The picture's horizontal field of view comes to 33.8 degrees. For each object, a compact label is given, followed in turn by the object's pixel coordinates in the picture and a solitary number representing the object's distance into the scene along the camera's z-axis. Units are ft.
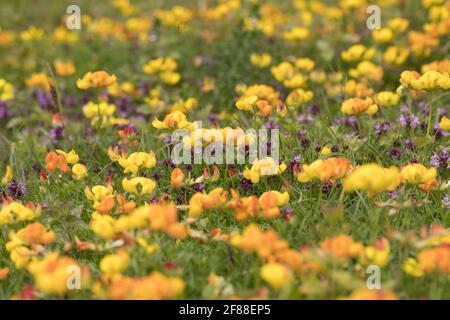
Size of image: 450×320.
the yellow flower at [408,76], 10.88
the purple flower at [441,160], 10.98
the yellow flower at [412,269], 8.00
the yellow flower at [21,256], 8.41
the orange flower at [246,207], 8.57
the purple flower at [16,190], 11.23
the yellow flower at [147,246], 7.97
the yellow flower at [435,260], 7.26
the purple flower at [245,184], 10.99
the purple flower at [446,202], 10.11
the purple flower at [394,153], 11.70
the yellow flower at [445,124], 10.89
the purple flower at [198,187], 11.00
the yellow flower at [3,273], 8.43
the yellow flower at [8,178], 11.31
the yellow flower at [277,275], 7.08
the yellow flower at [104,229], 8.10
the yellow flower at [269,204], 8.66
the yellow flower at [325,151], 11.20
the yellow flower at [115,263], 7.49
